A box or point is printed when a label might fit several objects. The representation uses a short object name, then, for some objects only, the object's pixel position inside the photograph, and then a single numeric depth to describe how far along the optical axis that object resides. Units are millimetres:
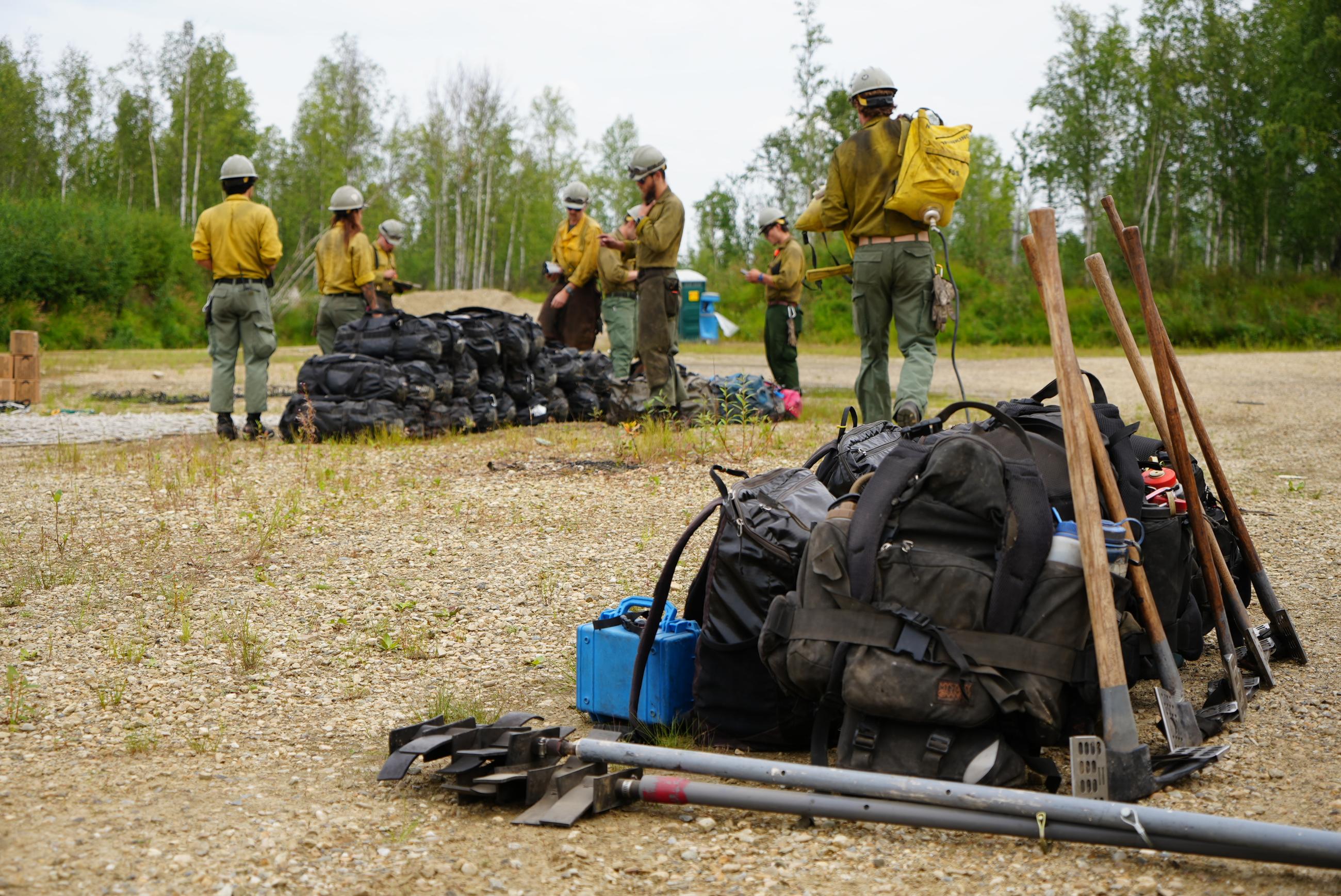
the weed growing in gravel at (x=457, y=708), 3738
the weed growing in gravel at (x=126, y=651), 4270
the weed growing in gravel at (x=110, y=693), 3807
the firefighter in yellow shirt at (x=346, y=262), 11523
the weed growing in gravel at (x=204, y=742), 3443
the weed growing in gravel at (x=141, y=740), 3410
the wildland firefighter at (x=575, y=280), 12945
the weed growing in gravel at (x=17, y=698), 3615
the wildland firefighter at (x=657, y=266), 10266
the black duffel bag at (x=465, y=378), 10906
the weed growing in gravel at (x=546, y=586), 5234
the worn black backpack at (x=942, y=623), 2920
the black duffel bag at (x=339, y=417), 10125
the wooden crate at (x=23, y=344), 13812
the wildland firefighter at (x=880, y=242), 7922
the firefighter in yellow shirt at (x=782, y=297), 12141
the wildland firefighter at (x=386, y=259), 12570
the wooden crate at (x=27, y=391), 14141
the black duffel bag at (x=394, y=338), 10531
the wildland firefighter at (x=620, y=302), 12234
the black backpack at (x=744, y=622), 3404
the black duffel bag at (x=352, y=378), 10289
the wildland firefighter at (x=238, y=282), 10359
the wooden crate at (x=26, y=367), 13977
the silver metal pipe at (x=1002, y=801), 2424
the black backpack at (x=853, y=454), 4051
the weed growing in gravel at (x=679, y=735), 3453
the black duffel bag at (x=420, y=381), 10422
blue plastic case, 3570
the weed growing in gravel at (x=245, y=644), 4266
